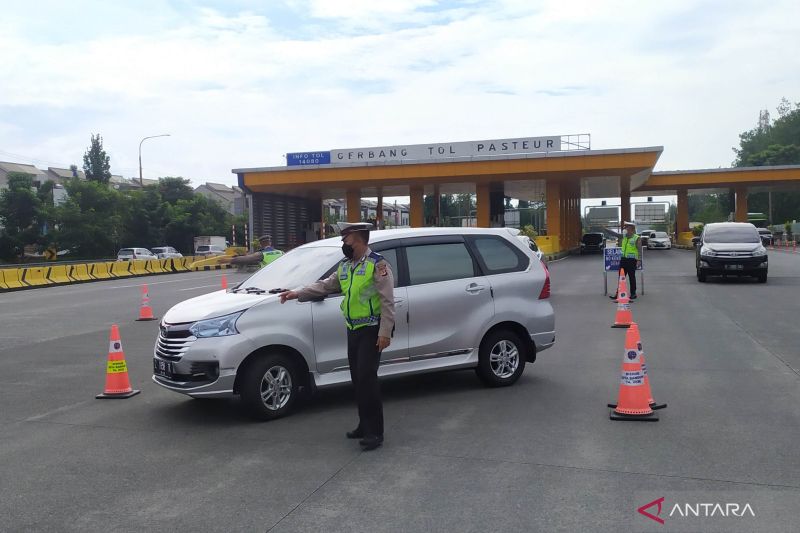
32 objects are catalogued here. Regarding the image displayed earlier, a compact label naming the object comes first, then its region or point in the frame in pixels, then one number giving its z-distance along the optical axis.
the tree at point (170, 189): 66.94
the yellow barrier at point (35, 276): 28.59
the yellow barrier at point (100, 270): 33.34
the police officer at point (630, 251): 17.28
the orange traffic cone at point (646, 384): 6.69
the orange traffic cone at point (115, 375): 8.12
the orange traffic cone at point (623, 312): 12.79
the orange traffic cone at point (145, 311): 15.98
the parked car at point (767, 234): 51.36
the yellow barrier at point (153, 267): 37.67
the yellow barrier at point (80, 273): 31.81
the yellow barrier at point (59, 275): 30.20
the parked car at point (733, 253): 21.12
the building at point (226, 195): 103.62
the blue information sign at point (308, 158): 42.16
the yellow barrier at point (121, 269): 34.91
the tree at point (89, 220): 53.28
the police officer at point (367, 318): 5.91
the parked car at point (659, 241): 59.38
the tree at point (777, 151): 87.69
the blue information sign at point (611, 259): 18.12
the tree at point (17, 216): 52.69
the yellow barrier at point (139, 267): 36.38
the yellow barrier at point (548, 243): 41.04
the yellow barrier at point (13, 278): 27.59
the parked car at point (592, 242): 52.69
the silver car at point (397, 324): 6.71
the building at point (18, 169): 80.19
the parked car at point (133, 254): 48.84
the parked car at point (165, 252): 53.94
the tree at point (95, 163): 74.44
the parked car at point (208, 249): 55.12
